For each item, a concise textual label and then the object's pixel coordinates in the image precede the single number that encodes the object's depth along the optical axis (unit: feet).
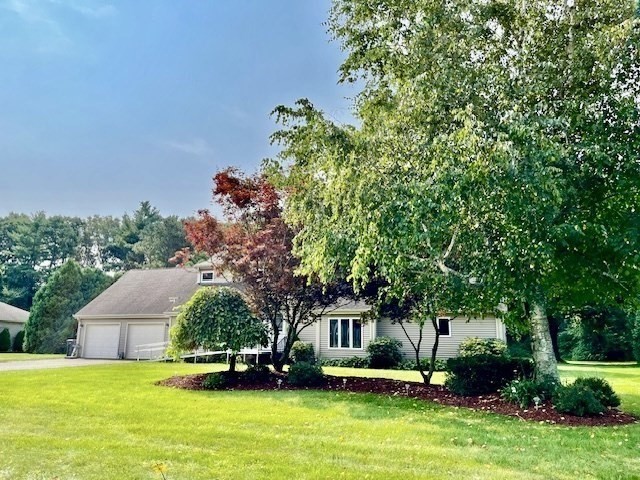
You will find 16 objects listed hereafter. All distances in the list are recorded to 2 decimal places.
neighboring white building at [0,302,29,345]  107.04
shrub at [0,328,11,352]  103.60
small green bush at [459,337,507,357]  61.52
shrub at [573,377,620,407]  29.87
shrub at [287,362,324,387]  41.57
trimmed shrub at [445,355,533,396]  35.50
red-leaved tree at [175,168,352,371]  44.06
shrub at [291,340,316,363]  68.33
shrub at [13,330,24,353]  105.70
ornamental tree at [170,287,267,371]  41.63
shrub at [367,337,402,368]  67.26
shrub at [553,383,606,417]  27.14
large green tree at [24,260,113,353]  99.40
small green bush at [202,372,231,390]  40.24
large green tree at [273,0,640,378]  25.12
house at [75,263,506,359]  69.00
